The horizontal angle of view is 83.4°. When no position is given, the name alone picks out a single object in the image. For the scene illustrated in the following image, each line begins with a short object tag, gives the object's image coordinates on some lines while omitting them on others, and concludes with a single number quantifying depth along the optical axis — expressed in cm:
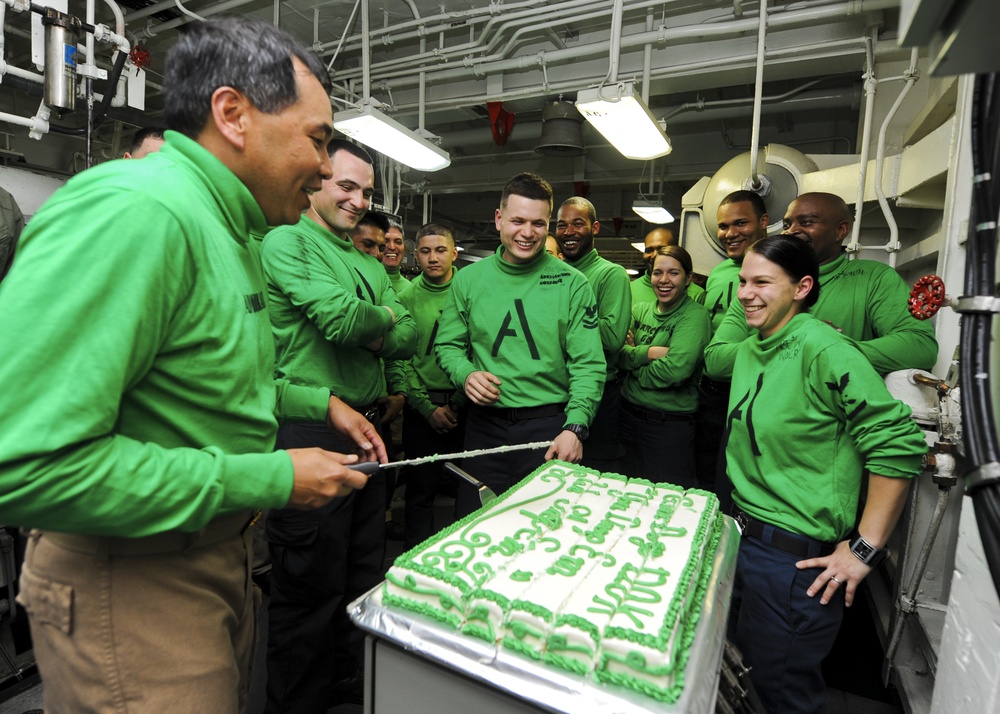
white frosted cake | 117
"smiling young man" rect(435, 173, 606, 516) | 281
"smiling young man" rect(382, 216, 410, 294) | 478
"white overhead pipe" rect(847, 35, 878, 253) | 364
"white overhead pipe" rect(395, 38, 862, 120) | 424
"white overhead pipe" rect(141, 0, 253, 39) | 466
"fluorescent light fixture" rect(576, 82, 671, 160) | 336
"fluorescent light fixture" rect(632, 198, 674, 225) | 659
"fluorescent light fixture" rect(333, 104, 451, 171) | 373
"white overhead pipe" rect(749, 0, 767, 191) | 384
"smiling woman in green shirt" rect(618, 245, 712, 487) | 375
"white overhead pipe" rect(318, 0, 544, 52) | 445
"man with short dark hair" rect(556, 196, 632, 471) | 380
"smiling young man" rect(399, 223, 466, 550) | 379
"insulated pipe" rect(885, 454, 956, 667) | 207
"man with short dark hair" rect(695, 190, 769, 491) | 380
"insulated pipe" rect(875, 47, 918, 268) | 346
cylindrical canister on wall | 272
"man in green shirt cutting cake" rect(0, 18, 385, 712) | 86
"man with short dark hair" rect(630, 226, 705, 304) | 458
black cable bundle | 81
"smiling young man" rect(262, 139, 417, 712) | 228
